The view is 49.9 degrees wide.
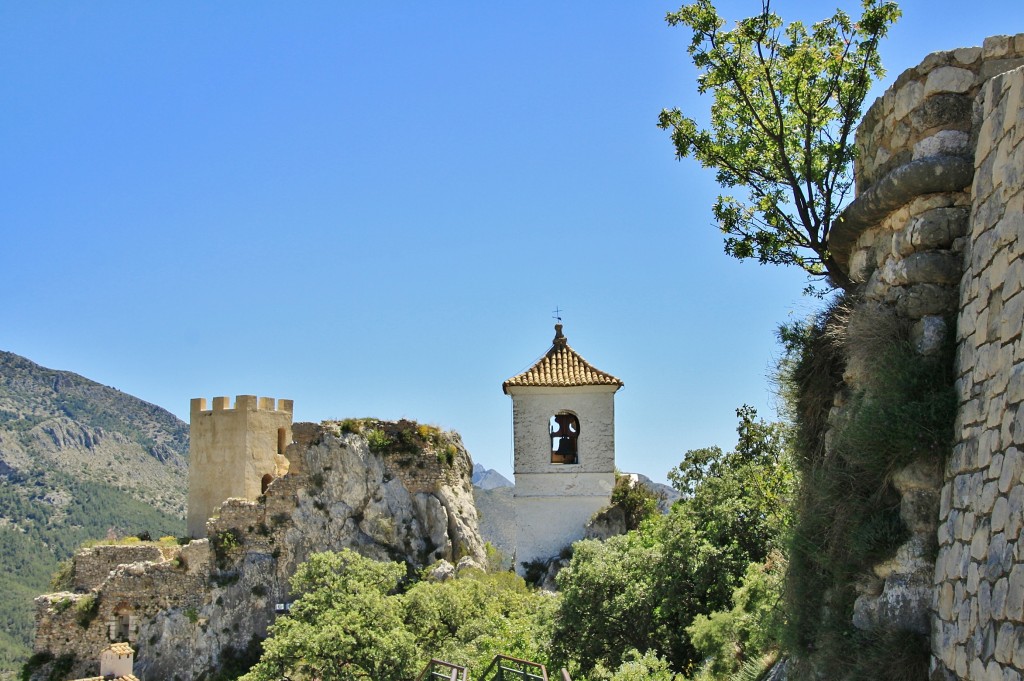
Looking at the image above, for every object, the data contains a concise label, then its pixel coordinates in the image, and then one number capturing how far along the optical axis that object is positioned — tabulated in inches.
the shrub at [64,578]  1257.4
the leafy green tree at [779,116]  410.0
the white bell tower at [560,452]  1175.0
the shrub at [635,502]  1166.3
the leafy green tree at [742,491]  667.4
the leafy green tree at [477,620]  782.5
